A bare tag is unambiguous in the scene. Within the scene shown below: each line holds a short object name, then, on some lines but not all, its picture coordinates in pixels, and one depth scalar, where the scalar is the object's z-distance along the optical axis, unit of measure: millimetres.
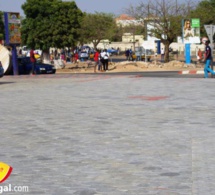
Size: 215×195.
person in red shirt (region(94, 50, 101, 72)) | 44325
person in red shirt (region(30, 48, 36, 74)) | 39056
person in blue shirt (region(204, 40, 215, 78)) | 28406
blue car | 41250
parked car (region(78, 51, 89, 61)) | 81956
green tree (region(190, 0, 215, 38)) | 53681
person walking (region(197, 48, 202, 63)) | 54141
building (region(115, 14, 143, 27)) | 53803
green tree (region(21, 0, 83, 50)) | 57978
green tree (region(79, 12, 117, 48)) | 63919
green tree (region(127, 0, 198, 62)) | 50875
